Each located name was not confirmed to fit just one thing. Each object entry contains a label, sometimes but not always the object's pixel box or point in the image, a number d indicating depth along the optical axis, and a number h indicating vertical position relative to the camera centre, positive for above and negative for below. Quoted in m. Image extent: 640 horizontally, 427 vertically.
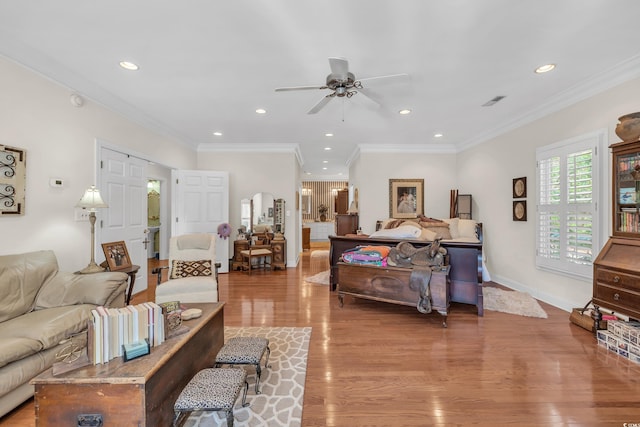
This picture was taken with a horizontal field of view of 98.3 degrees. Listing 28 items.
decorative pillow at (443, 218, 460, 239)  5.30 -0.25
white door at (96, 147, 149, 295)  3.75 +0.14
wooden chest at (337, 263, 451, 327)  3.26 -0.90
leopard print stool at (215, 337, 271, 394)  1.98 -1.02
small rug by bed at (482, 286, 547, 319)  3.58 -1.24
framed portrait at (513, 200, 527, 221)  4.41 +0.09
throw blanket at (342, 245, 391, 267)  3.65 -0.56
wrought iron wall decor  2.48 +0.31
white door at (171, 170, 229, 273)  5.75 +0.21
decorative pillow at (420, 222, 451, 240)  5.34 -0.25
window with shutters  3.31 +0.13
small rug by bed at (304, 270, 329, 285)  5.13 -1.25
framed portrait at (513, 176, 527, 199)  4.42 +0.45
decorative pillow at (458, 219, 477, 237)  5.20 -0.24
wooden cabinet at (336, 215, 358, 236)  6.33 -0.22
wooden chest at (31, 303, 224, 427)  1.34 -0.89
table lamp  2.93 +0.09
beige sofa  1.74 -0.81
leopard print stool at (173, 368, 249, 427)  1.45 -0.98
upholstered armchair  3.30 -0.76
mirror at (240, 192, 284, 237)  6.35 +0.07
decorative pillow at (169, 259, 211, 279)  3.65 -0.73
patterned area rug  1.77 -1.31
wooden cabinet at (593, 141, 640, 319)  2.48 -0.31
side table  3.43 -0.72
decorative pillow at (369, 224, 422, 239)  4.51 -0.30
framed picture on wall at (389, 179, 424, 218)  6.32 +0.39
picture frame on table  3.45 -0.54
